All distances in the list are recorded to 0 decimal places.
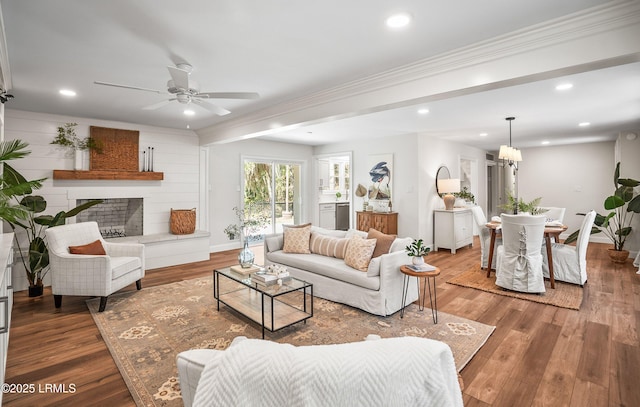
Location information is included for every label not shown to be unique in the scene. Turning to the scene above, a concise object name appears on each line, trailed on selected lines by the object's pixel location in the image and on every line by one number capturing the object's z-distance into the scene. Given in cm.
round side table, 295
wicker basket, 554
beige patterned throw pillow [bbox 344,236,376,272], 340
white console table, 621
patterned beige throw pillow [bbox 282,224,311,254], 423
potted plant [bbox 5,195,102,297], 383
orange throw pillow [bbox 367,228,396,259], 346
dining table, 408
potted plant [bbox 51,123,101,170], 466
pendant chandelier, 483
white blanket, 83
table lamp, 626
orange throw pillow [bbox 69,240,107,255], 355
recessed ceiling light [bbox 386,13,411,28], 204
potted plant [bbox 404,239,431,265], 308
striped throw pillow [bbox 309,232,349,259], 389
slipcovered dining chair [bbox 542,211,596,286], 402
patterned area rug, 228
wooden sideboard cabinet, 627
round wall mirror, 656
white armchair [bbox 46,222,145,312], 336
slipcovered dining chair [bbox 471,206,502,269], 503
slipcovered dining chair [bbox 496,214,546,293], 383
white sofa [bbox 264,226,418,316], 315
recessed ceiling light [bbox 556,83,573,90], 334
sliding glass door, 697
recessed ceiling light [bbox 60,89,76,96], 355
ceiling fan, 266
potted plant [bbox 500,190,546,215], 480
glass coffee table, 277
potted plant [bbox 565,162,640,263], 486
